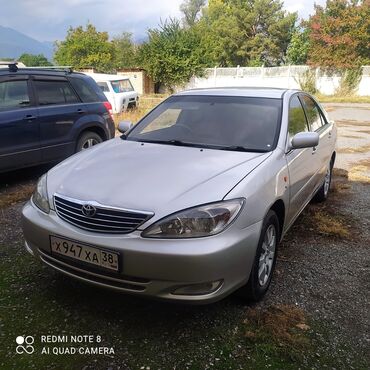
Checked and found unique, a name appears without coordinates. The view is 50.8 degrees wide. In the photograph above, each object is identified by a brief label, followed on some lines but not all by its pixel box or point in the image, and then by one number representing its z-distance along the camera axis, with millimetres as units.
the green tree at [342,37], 30516
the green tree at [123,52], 46838
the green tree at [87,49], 49062
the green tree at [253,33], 46812
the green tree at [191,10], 73875
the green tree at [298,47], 47075
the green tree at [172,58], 30047
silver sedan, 2285
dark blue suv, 5352
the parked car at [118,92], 15070
